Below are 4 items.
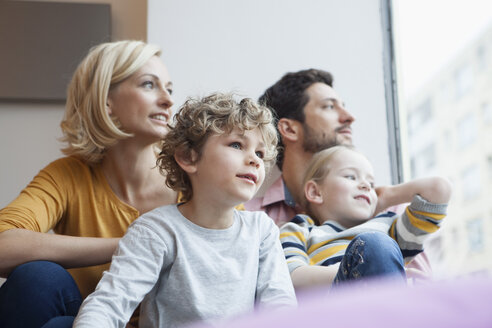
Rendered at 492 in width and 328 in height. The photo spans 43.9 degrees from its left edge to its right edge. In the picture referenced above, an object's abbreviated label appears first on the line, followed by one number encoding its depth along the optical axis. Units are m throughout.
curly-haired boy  1.29
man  2.21
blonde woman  1.51
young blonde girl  1.60
